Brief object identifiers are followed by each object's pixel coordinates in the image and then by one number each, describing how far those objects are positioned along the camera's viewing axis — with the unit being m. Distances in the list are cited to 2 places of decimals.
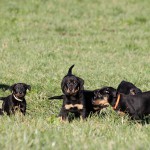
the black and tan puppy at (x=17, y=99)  17.22
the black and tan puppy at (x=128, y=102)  16.41
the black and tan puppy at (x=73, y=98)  16.53
